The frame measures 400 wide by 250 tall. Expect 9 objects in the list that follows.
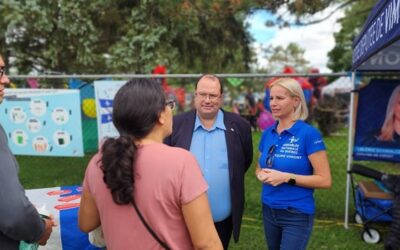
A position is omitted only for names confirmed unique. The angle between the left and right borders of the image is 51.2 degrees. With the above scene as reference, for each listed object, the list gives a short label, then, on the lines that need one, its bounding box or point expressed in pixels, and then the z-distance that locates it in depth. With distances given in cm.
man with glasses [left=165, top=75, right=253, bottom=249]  290
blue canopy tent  250
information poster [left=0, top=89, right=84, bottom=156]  544
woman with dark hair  152
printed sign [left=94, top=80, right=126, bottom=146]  541
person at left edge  159
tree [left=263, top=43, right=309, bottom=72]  5997
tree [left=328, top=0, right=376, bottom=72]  3725
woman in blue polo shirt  272
